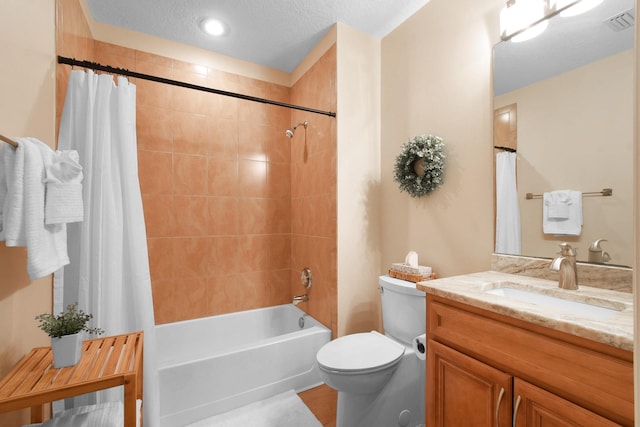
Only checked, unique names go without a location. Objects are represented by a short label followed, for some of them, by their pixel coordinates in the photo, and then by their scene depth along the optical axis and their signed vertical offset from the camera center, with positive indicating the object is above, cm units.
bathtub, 164 -101
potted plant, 92 -40
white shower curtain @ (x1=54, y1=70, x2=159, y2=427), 131 -3
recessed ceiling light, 199 +141
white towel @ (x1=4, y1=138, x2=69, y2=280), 84 +3
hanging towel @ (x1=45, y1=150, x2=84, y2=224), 94 +10
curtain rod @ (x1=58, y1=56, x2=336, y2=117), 134 +76
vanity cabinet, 66 -46
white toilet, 136 -78
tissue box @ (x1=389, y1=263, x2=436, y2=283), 162 -35
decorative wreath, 165 +31
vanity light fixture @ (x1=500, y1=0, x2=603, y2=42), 115 +89
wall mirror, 102 +39
